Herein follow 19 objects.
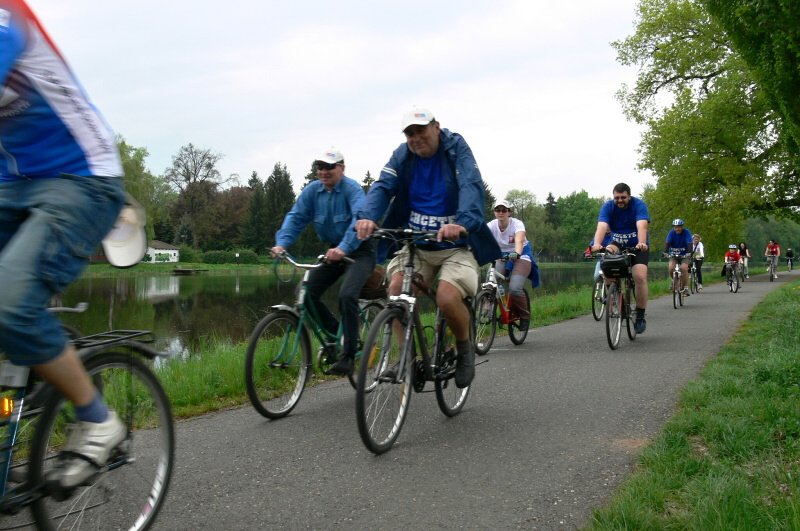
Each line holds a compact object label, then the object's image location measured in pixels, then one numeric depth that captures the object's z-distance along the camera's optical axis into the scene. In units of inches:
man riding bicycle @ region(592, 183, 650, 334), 345.1
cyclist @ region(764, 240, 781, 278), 1127.0
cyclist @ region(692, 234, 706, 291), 761.0
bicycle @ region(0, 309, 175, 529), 89.7
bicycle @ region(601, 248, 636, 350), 333.7
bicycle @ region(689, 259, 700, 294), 791.3
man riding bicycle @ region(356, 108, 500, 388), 172.1
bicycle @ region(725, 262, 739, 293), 791.7
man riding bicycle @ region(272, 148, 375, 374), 207.0
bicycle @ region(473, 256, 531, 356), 328.8
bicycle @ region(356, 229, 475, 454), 151.2
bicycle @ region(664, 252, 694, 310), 584.4
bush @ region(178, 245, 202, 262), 3016.7
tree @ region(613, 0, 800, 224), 1180.5
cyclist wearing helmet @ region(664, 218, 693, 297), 633.6
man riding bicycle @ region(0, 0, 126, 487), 84.9
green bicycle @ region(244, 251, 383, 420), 194.4
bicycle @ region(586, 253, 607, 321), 390.0
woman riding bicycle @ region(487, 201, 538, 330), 356.2
